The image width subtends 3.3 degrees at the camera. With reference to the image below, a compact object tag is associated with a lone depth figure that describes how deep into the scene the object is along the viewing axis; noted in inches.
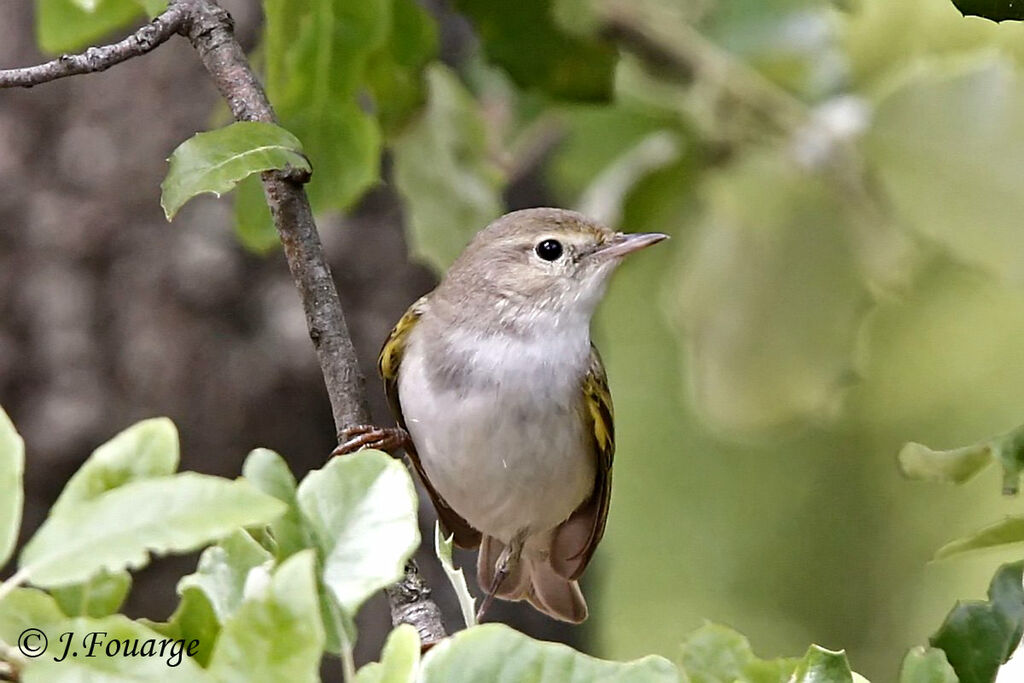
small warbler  103.0
